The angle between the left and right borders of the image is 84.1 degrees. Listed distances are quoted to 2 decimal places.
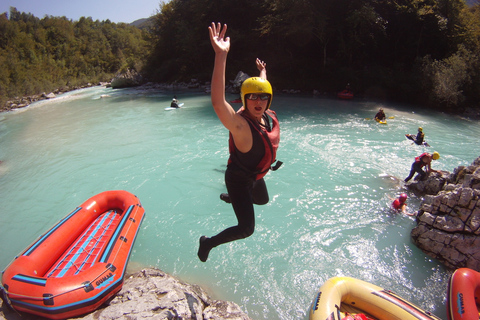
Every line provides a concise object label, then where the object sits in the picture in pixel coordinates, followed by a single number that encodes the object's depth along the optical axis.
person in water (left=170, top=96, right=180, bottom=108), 15.39
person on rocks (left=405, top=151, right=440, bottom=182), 5.87
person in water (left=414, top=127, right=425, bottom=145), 8.24
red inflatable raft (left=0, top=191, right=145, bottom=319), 2.75
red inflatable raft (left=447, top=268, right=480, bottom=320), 2.86
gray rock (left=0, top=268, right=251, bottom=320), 2.71
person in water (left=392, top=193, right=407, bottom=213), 5.19
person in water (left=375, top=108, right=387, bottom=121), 10.94
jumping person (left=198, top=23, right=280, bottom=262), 1.70
